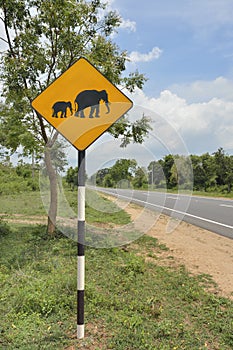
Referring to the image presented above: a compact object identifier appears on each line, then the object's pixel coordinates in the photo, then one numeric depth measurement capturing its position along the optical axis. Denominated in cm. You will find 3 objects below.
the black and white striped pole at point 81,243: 275
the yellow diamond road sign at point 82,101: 271
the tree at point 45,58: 620
